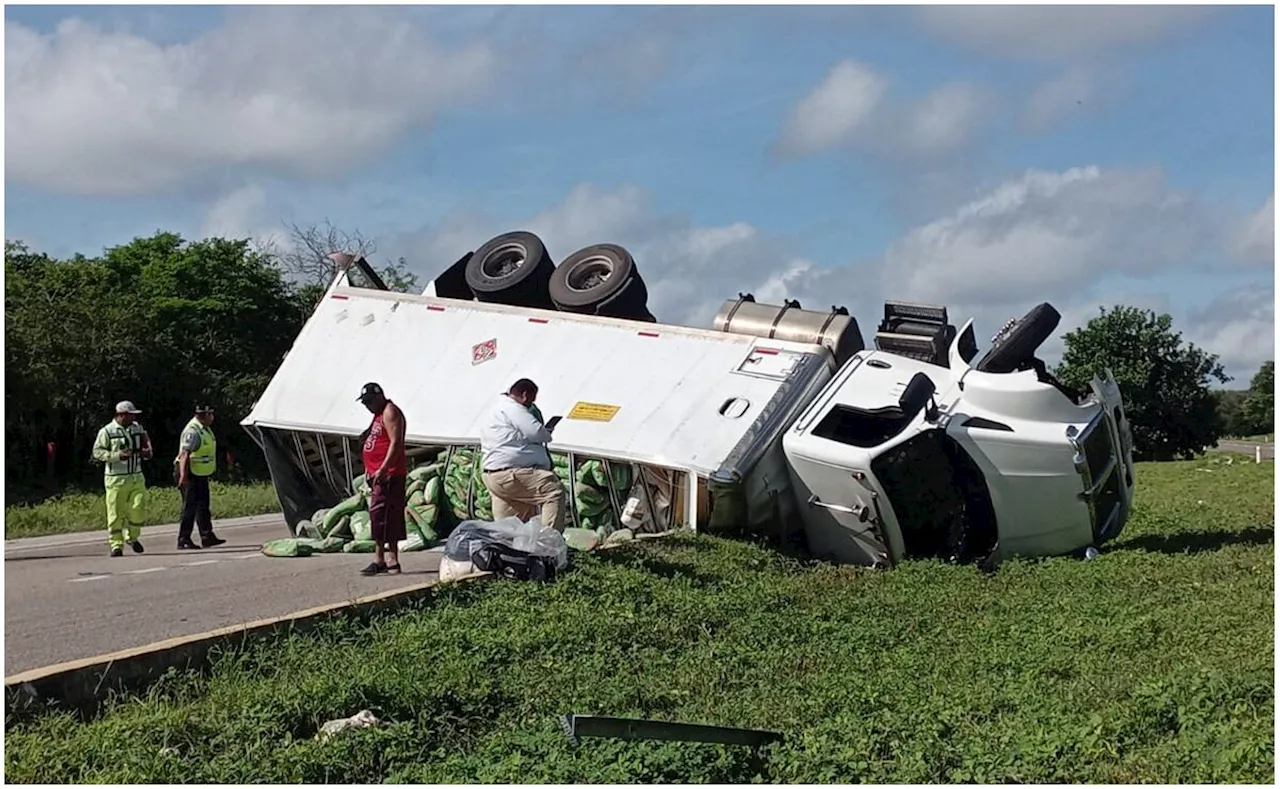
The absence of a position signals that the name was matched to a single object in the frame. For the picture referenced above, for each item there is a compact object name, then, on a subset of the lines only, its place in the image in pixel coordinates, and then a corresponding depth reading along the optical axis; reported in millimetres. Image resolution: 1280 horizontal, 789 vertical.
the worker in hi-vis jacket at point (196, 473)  12656
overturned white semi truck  10344
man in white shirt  9203
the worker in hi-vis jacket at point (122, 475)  11617
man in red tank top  9211
